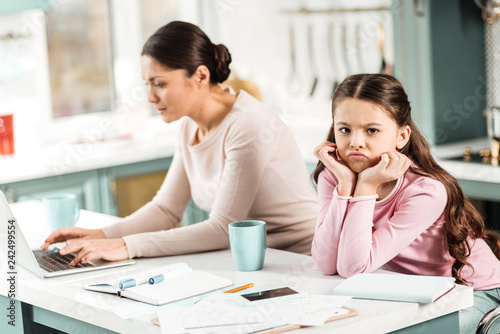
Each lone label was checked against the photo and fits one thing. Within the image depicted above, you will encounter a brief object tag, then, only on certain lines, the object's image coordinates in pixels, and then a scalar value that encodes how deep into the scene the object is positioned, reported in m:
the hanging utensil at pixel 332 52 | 5.17
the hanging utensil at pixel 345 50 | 5.10
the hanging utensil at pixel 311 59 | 5.31
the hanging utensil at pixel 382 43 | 4.77
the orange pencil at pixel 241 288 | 2.79
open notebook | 2.77
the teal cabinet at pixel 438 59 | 4.42
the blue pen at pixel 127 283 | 2.83
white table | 2.63
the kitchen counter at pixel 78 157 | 4.59
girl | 2.86
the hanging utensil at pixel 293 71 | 5.40
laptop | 2.96
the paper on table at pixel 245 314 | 2.58
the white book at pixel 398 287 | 2.66
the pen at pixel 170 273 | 2.86
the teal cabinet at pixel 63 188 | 4.51
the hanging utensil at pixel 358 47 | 5.01
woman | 3.21
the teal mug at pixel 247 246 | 2.93
